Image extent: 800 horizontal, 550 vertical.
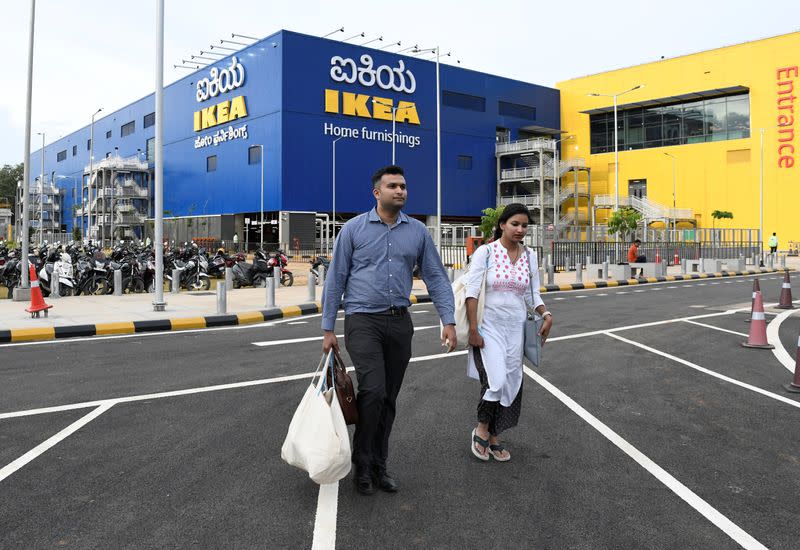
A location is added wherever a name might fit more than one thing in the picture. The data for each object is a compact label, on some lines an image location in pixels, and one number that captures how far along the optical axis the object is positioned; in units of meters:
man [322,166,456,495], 4.11
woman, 4.62
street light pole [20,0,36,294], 15.45
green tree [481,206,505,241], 53.09
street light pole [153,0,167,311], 14.23
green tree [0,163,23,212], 112.76
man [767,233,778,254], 40.28
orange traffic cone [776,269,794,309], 15.60
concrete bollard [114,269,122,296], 17.77
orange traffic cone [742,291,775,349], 10.13
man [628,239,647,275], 29.11
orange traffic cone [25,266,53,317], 12.59
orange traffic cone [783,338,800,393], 7.13
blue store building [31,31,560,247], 52.03
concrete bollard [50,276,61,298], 16.59
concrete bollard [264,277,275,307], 15.24
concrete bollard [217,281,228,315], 13.89
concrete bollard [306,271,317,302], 17.26
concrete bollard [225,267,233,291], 20.14
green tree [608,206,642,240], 45.02
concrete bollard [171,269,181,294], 19.09
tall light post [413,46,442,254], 27.38
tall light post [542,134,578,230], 59.22
